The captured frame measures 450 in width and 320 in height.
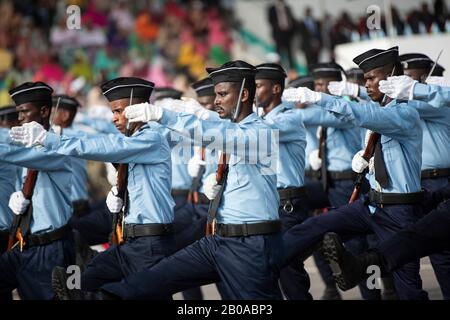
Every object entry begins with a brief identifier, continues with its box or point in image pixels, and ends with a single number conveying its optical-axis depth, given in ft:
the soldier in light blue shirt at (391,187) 49.90
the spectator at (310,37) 115.85
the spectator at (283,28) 122.21
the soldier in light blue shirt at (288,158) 56.34
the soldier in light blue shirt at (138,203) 48.26
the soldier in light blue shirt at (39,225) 50.34
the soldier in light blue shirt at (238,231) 44.01
